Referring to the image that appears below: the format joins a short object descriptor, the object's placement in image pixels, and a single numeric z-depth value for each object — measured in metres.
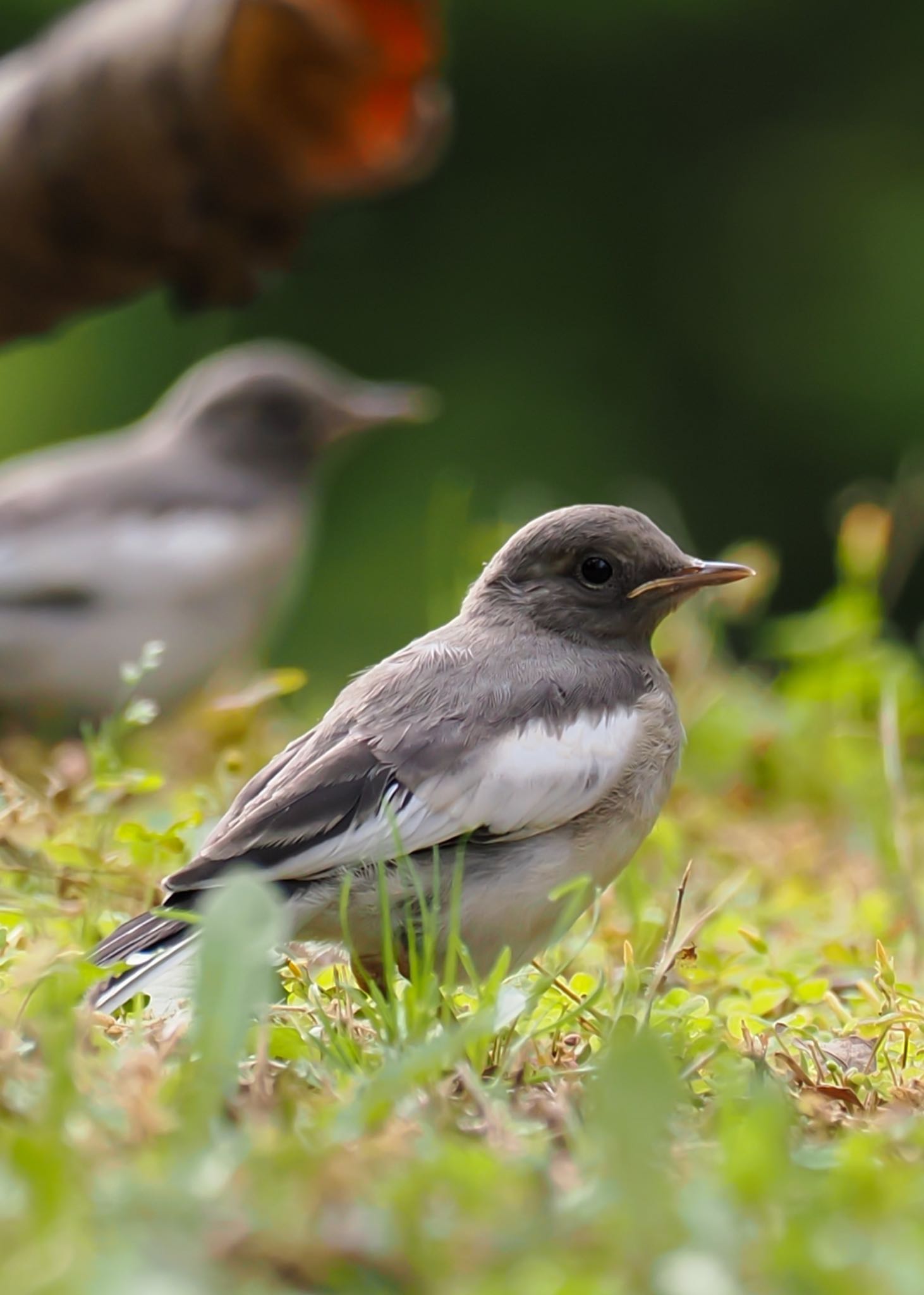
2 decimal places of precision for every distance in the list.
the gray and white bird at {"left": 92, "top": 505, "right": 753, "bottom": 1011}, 3.77
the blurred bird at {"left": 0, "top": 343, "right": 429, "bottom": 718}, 8.77
